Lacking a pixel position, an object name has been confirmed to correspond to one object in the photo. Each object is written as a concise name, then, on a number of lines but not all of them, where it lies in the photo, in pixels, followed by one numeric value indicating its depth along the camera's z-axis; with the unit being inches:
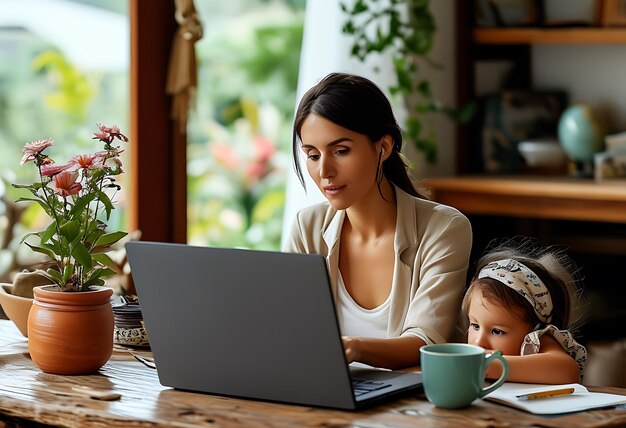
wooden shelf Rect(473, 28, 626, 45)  214.6
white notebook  93.3
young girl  103.1
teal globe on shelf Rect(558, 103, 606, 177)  218.5
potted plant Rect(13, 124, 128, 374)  106.7
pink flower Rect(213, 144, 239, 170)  242.4
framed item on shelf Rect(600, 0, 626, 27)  216.2
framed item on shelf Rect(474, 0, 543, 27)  228.6
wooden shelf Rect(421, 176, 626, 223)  201.0
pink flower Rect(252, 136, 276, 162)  252.6
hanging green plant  210.0
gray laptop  91.6
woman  115.2
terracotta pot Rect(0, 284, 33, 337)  122.8
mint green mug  90.6
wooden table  89.7
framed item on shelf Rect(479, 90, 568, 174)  230.9
